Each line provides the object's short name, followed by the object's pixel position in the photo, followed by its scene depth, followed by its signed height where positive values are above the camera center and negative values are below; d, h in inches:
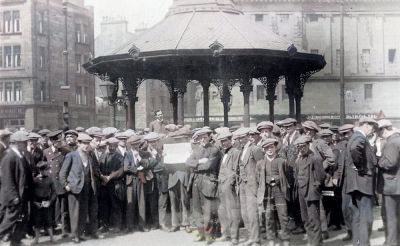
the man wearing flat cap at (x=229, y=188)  431.2 -61.5
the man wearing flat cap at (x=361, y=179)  386.6 -49.4
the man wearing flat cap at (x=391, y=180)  394.6 -51.2
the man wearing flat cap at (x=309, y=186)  410.6 -57.2
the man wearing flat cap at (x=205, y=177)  443.5 -53.9
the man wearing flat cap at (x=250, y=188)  415.2 -59.3
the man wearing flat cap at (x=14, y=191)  419.5 -60.1
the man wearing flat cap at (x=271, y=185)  412.2 -56.1
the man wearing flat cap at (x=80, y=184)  458.6 -60.2
